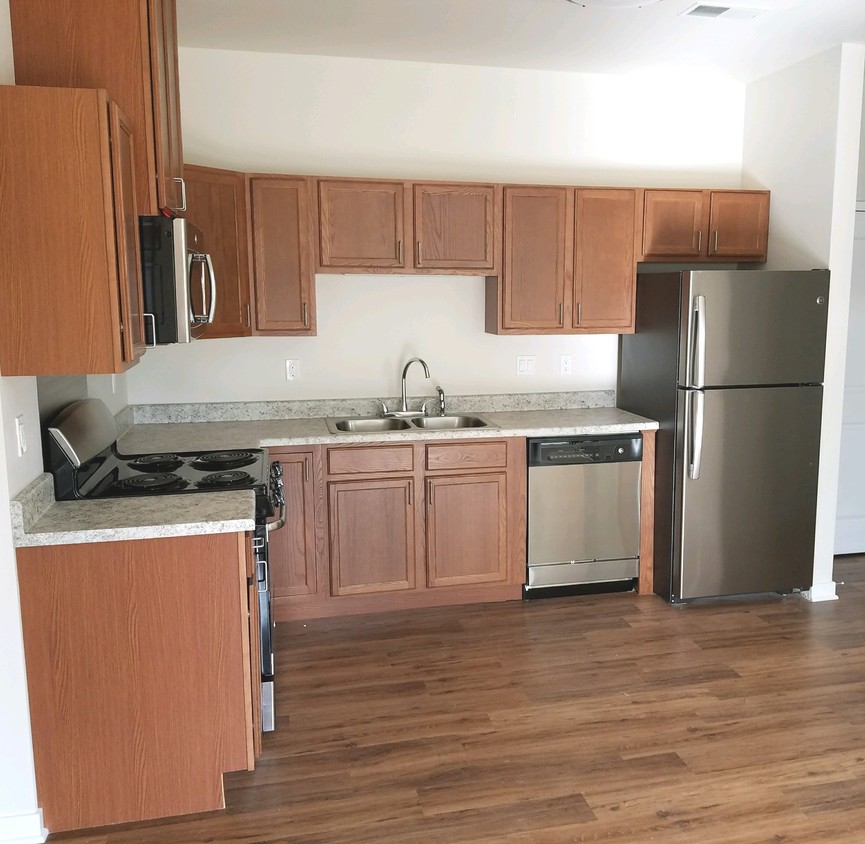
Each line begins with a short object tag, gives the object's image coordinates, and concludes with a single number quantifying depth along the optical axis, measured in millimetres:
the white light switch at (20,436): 2246
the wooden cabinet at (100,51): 2191
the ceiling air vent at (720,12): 3170
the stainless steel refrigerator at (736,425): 3723
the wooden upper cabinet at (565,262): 3975
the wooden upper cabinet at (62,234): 2027
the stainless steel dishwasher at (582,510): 3895
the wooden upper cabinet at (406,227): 3756
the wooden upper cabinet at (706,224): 4098
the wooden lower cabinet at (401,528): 3693
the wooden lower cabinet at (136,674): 2209
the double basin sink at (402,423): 4066
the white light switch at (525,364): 4391
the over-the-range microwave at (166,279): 2396
